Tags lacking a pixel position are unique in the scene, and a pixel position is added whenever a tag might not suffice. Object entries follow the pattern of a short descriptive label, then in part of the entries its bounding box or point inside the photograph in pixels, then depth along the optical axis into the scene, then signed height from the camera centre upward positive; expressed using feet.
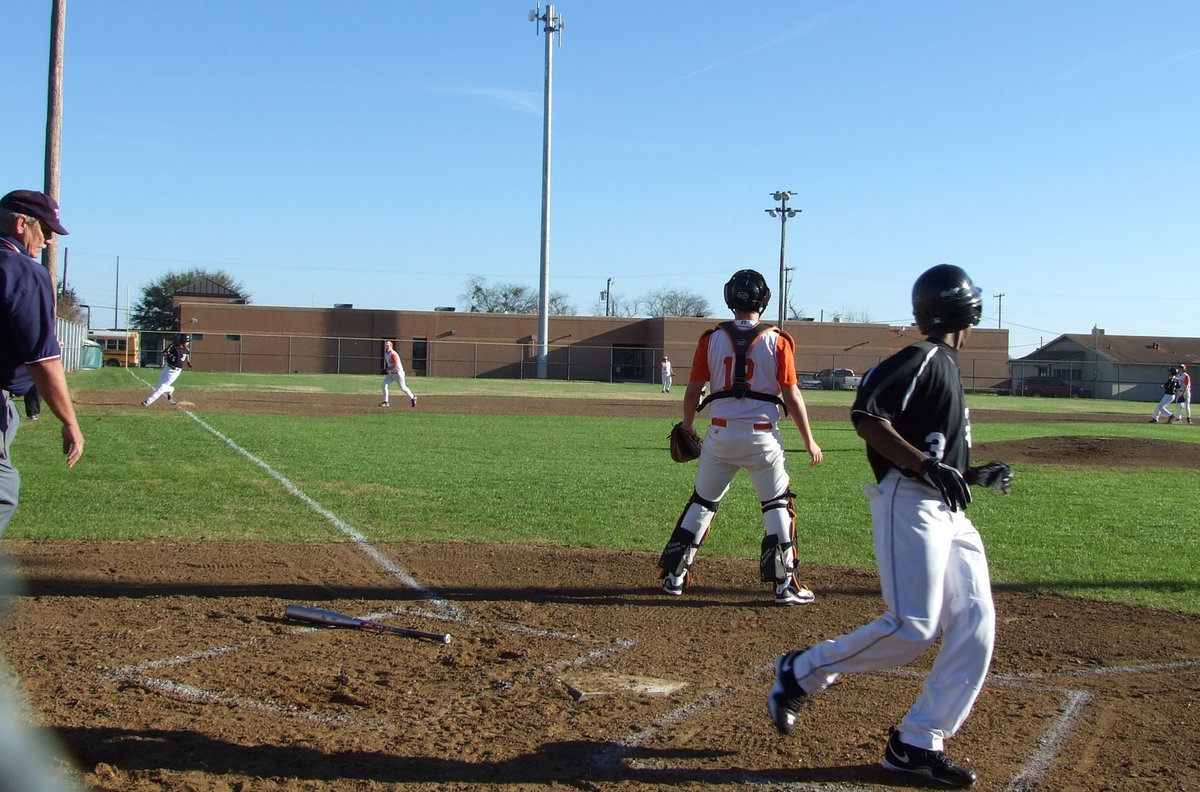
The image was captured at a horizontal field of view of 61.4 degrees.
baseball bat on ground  18.44 -4.65
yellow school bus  212.23 +4.28
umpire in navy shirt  13.97 +0.52
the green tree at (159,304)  331.77 +20.91
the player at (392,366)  93.23 +0.64
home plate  15.43 -4.80
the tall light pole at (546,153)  184.65 +40.83
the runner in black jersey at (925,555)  12.45 -2.13
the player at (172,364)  83.20 +0.31
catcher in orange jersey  20.56 -0.88
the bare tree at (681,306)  393.29 +29.12
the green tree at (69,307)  184.18 +11.46
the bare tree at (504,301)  362.12 +27.03
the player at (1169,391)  115.96 +0.06
